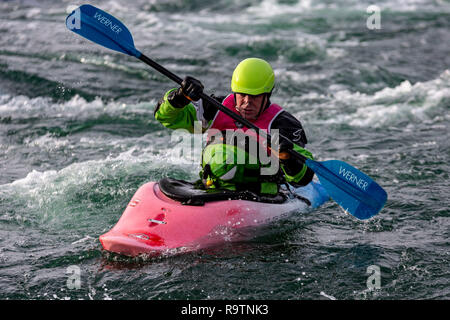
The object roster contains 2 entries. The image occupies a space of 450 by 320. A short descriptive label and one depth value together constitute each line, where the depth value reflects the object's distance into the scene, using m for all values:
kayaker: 10.18
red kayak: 9.73
